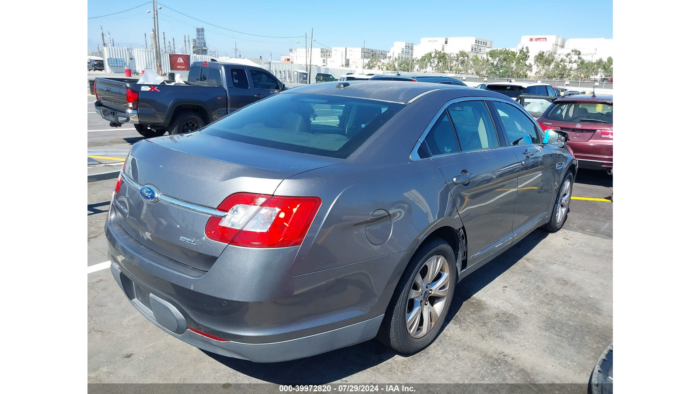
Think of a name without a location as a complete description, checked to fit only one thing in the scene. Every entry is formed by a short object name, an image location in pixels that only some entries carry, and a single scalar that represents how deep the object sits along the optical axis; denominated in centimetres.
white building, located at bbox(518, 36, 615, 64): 12725
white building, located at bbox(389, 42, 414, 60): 17538
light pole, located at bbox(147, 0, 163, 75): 4006
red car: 787
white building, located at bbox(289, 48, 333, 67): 14875
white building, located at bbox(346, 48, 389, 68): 16020
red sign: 5412
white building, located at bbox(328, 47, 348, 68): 15666
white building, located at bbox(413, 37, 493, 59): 15000
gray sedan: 209
